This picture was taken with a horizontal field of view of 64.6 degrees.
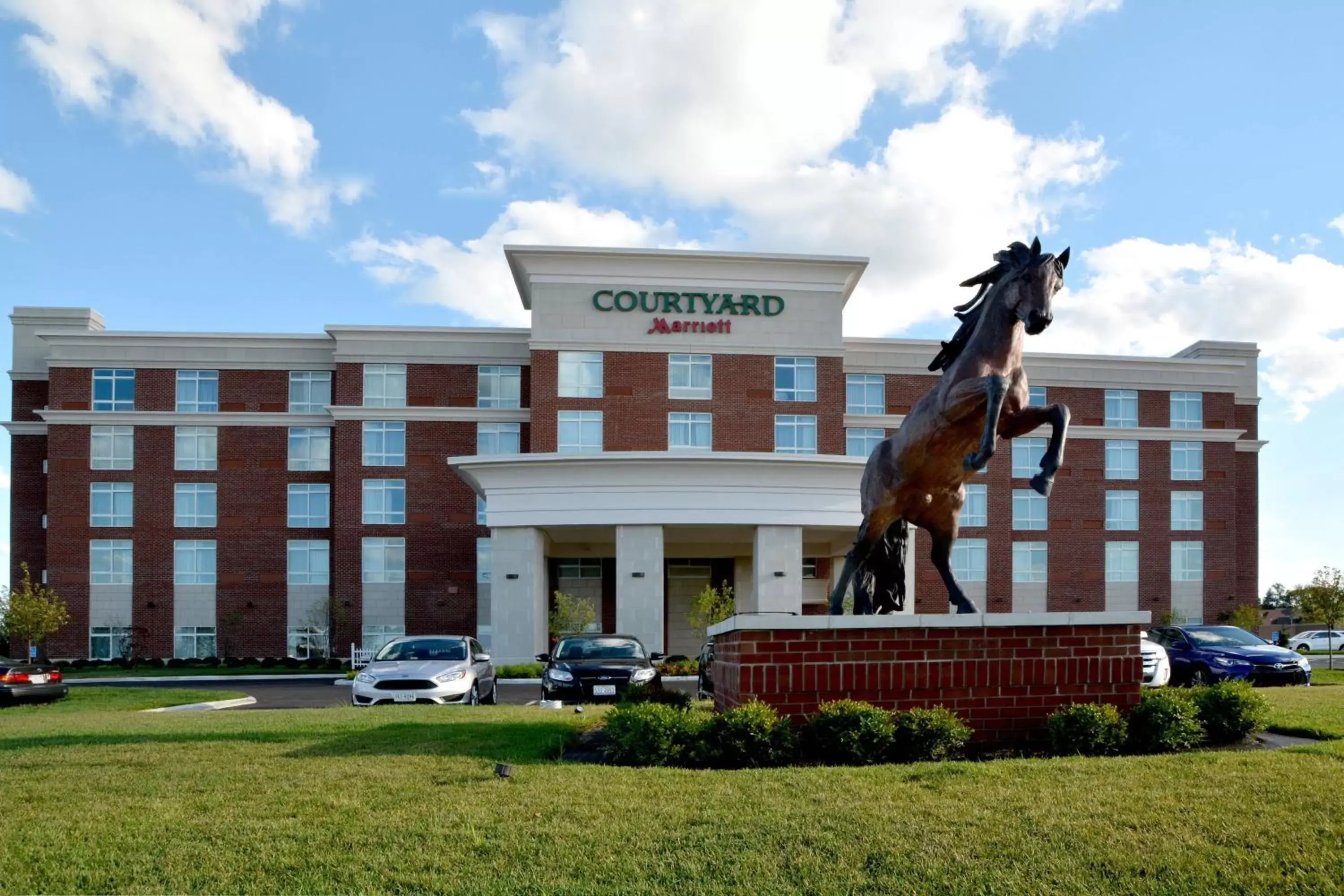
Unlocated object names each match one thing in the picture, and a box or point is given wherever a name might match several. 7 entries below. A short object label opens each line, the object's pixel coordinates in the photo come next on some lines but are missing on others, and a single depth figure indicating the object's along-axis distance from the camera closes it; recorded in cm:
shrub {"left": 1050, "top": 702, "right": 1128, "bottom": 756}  913
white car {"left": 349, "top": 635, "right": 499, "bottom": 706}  1661
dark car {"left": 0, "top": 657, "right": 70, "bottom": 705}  2150
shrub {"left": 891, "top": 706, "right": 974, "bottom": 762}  899
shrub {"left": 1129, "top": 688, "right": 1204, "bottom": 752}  920
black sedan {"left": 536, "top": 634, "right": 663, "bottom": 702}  1797
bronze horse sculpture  951
